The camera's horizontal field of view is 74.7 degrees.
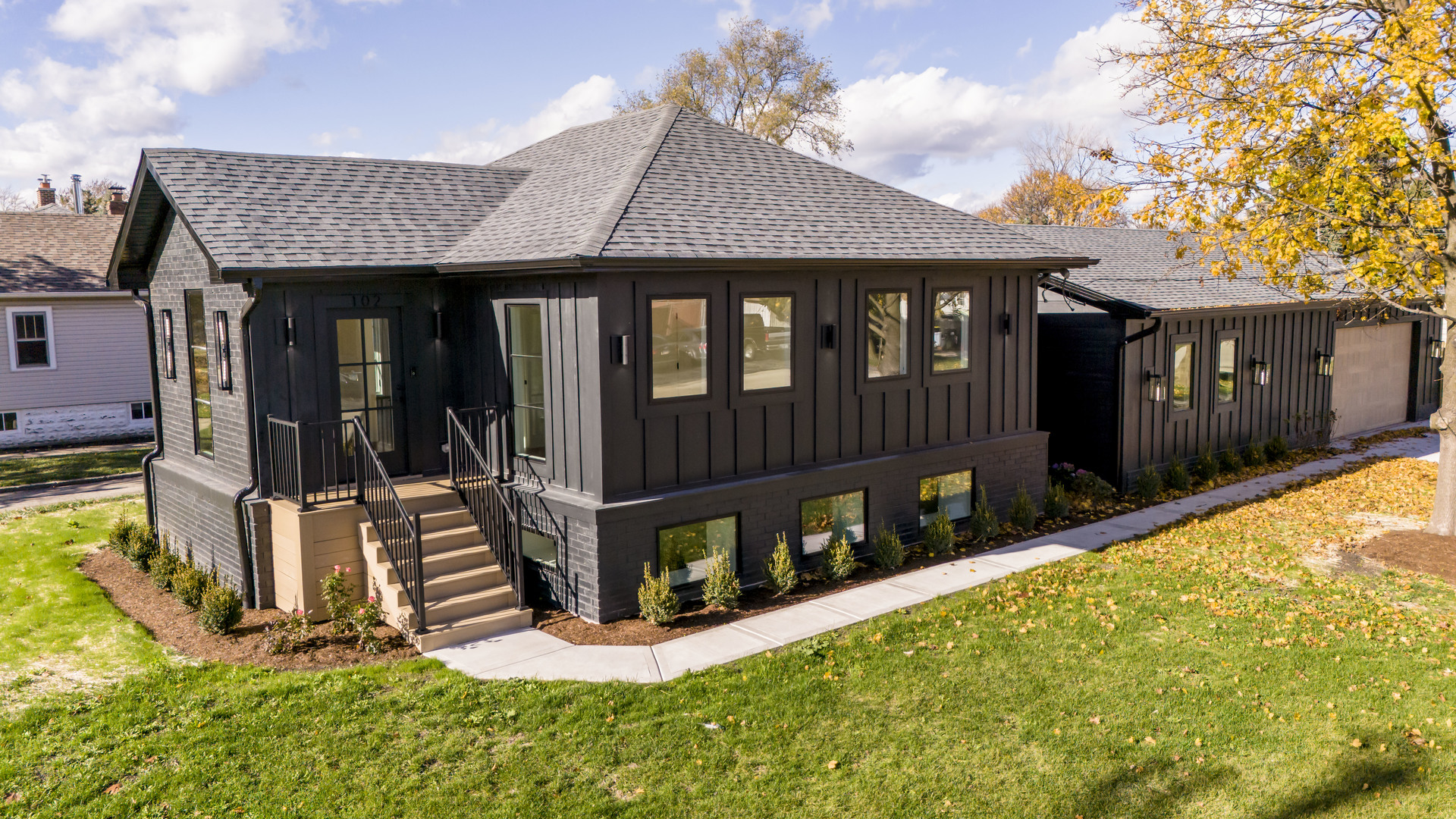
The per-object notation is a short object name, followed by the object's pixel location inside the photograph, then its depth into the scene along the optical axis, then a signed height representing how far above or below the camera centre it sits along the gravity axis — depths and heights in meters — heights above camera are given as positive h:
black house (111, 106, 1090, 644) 9.52 -0.29
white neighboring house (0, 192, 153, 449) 22.19 +0.04
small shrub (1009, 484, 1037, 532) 12.73 -2.40
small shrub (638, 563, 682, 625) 9.25 -2.56
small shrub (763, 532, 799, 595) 10.20 -2.52
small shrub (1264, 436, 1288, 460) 17.53 -2.21
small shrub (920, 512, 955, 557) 11.70 -2.49
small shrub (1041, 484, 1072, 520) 13.27 -2.40
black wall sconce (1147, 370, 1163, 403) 15.06 -0.90
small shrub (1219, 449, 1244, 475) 16.44 -2.32
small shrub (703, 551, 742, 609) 9.63 -2.51
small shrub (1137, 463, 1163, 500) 14.63 -2.35
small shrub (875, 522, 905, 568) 11.11 -2.53
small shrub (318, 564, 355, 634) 9.14 -2.48
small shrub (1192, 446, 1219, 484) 15.80 -2.31
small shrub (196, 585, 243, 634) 9.46 -2.63
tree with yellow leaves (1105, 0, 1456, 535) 10.57 +2.05
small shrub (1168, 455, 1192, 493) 15.13 -2.34
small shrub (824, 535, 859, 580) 10.56 -2.50
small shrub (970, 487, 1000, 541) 12.20 -2.45
